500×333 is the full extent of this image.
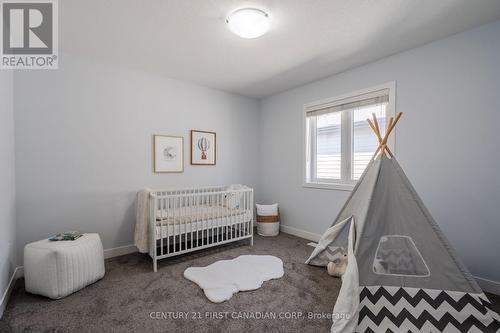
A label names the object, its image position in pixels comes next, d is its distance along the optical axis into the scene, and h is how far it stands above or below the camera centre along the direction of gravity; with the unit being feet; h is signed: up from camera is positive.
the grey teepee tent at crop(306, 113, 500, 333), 5.10 -2.75
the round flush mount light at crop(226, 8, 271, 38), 6.01 +3.78
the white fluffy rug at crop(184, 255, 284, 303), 6.70 -3.72
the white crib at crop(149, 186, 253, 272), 8.28 -2.22
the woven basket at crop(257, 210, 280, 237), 12.10 -3.30
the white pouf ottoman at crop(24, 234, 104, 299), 6.25 -2.94
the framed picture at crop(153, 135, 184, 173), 10.34 +0.41
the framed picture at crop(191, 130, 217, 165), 11.54 +0.76
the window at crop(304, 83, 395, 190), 9.22 +1.26
